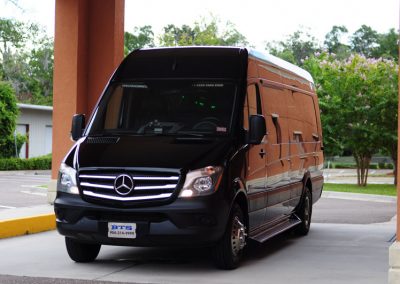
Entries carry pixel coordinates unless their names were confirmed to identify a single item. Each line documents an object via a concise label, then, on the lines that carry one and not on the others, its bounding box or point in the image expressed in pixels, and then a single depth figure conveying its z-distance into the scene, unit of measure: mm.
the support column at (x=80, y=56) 14977
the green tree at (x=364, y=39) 103312
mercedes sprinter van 8258
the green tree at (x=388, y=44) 84562
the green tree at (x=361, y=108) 26719
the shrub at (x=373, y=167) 48531
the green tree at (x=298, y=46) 85062
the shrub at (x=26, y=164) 36756
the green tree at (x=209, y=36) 50781
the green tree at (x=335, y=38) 100938
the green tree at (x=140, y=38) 79188
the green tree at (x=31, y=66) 62438
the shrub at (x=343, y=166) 49691
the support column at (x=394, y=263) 6750
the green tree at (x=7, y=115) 36250
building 43250
